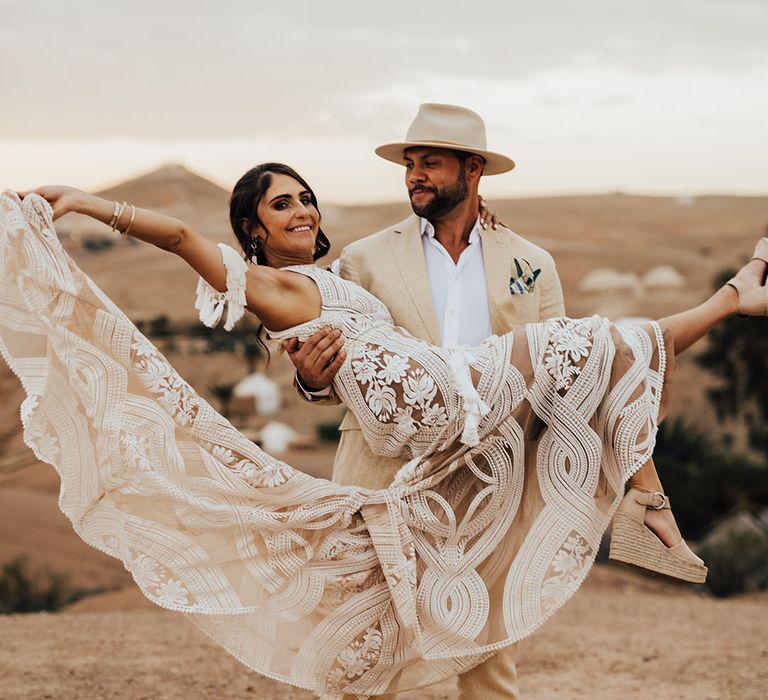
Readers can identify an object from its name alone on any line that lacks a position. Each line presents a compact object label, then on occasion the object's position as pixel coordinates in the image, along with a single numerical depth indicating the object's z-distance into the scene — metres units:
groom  4.54
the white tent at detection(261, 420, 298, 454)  22.50
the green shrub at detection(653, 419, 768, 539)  15.31
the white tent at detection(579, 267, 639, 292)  41.16
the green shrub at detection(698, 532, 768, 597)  12.31
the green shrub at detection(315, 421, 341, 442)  23.48
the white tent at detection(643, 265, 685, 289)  42.40
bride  4.00
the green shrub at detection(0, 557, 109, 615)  11.21
